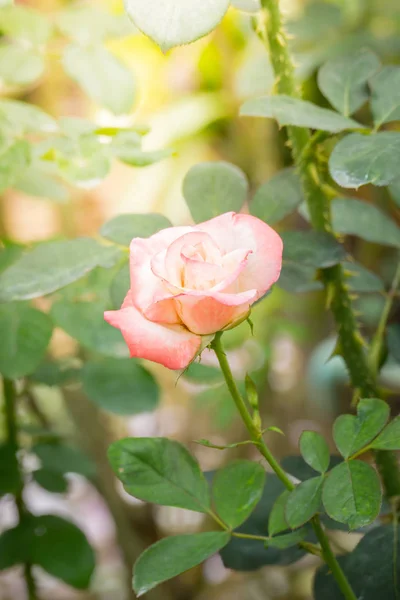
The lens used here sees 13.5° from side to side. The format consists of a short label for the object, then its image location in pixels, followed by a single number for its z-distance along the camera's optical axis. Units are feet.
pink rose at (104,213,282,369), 2.19
